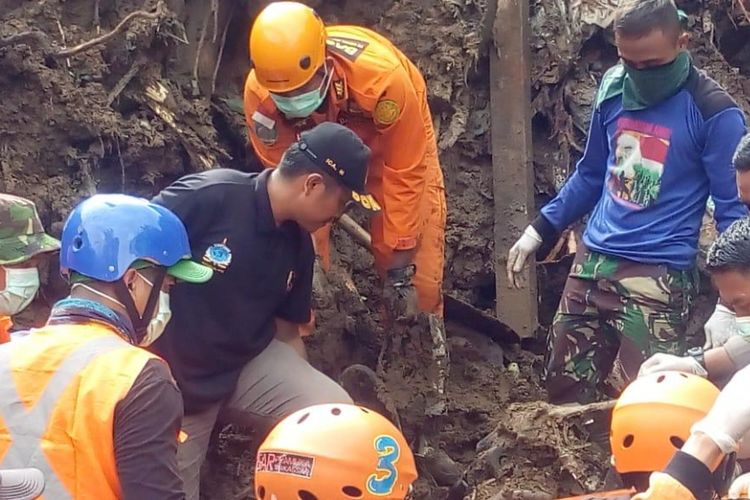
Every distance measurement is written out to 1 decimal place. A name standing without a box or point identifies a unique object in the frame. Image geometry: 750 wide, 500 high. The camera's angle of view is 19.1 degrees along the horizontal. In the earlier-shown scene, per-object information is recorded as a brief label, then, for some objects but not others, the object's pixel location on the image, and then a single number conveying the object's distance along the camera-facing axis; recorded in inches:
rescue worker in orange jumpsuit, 400.7
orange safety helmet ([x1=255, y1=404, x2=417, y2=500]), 252.5
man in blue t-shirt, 338.6
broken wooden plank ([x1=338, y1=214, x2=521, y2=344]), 540.7
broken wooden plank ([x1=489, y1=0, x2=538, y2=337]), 569.2
